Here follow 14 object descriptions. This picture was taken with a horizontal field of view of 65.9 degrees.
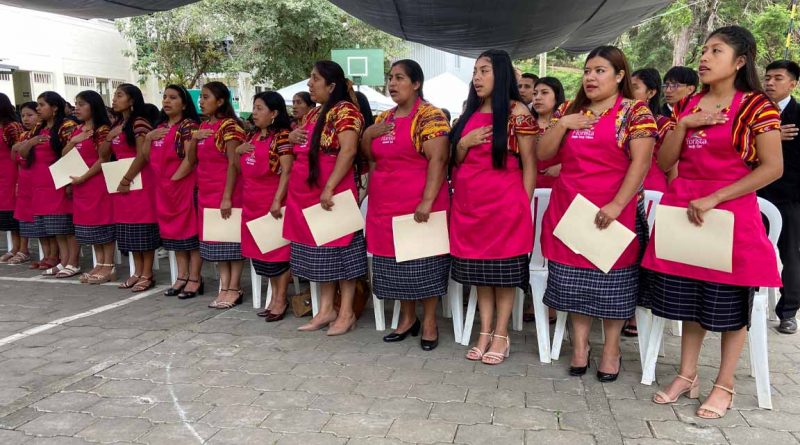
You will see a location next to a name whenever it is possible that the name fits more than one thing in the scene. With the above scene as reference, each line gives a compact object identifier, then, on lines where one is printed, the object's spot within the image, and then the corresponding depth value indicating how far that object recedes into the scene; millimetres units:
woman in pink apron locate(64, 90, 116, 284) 5449
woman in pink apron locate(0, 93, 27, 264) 6329
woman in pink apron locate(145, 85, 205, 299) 4965
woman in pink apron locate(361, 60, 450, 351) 3688
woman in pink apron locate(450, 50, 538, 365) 3443
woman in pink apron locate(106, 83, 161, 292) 5234
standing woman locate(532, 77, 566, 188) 4352
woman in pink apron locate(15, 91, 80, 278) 5785
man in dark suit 4113
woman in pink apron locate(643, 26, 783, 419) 2729
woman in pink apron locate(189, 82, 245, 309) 4691
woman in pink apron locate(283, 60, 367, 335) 3992
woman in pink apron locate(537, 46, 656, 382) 3094
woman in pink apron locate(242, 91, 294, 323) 4371
